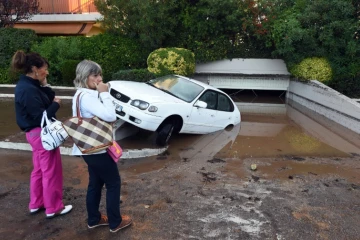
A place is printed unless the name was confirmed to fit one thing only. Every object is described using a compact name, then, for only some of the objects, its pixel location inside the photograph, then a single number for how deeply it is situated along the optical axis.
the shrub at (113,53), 14.04
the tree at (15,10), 14.83
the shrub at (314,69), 12.65
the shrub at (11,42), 14.30
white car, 6.58
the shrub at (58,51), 13.95
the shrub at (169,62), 12.41
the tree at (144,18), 13.39
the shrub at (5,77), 14.09
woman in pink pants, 3.49
